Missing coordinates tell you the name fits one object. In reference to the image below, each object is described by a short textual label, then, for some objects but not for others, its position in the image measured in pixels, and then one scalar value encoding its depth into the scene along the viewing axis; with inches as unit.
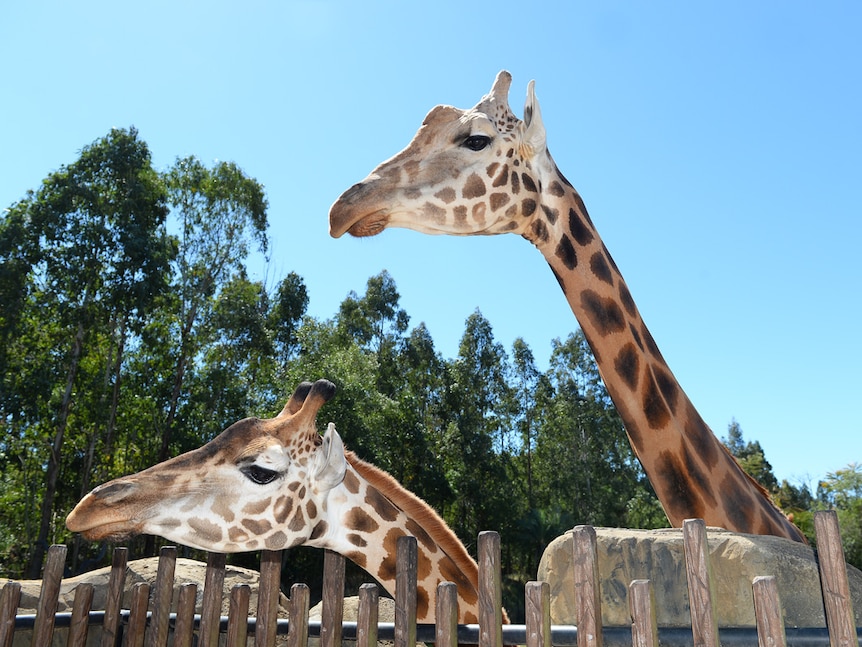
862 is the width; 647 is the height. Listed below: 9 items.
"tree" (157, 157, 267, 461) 900.0
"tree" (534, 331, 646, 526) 1202.6
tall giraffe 145.2
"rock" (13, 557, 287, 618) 207.6
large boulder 98.9
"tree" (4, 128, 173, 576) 712.4
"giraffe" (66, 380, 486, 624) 140.3
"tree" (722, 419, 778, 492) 1475.1
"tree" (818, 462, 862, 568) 851.4
